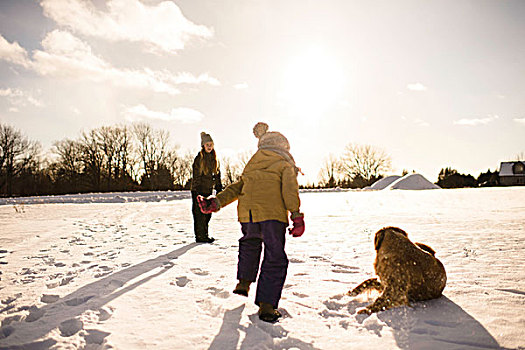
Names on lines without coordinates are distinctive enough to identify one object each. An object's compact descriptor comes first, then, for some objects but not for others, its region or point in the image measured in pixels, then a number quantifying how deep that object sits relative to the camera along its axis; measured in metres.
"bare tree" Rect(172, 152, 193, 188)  51.15
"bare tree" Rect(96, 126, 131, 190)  46.66
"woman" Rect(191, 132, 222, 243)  6.00
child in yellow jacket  2.77
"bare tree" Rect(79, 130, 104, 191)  44.91
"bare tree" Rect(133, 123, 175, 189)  46.47
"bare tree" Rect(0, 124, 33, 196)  42.82
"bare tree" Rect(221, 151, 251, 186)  53.67
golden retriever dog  2.77
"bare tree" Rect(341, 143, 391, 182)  61.28
